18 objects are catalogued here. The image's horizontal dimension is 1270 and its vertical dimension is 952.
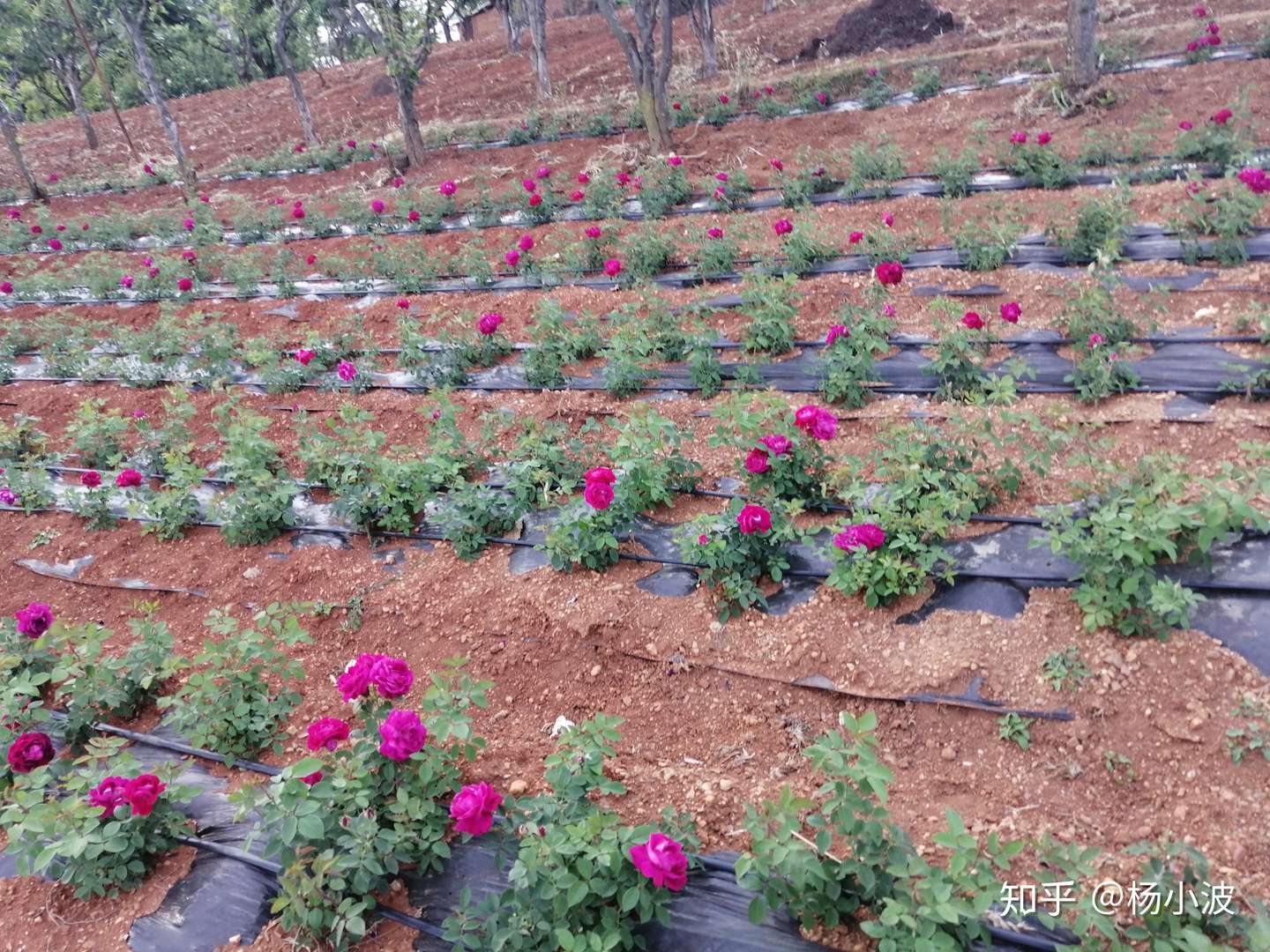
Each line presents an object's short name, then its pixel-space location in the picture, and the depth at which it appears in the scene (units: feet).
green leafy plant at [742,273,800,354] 15.38
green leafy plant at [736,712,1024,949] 5.28
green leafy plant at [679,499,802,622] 9.65
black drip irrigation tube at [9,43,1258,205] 25.64
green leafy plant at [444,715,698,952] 5.74
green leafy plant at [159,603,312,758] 8.43
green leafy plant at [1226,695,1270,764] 6.72
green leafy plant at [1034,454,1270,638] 7.41
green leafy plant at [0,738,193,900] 6.71
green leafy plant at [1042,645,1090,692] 7.73
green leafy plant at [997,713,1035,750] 7.43
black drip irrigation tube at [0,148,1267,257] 19.20
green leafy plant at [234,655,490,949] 6.32
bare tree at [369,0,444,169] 32.81
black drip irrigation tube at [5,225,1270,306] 15.78
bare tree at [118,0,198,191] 40.14
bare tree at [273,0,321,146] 40.93
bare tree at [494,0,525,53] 59.88
